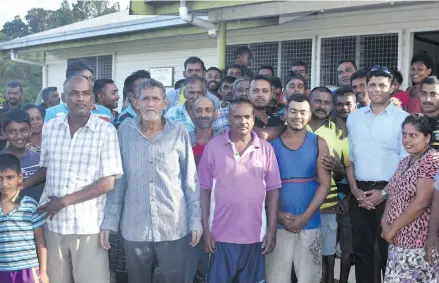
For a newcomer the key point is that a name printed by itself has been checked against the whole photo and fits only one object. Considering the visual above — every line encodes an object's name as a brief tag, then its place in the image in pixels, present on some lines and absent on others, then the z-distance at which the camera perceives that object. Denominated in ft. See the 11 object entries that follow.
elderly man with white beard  11.82
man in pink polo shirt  12.23
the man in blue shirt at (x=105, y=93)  18.44
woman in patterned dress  11.35
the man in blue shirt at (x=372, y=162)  13.50
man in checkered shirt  11.60
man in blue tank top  12.76
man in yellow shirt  14.39
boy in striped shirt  11.56
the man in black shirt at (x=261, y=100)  15.05
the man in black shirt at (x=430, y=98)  13.32
